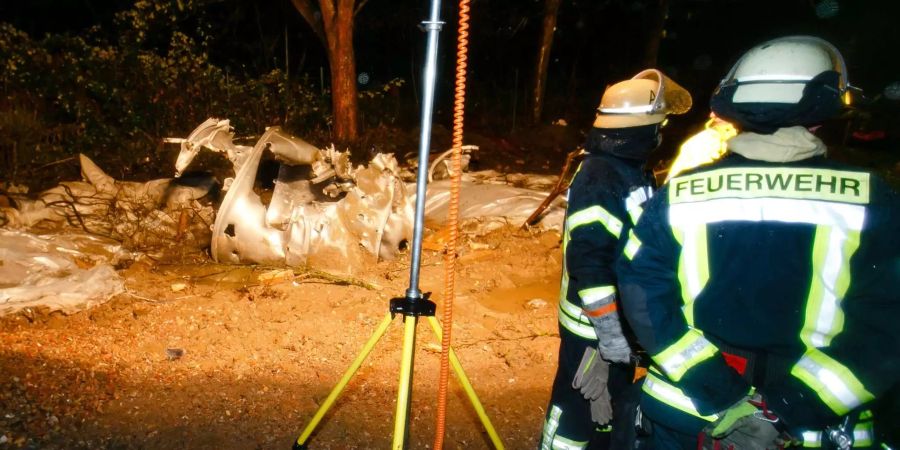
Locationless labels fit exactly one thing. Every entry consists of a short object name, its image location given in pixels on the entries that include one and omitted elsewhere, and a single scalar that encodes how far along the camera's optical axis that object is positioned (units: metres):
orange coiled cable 1.96
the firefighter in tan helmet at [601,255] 2.17
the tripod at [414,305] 2.01
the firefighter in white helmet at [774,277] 1.48
